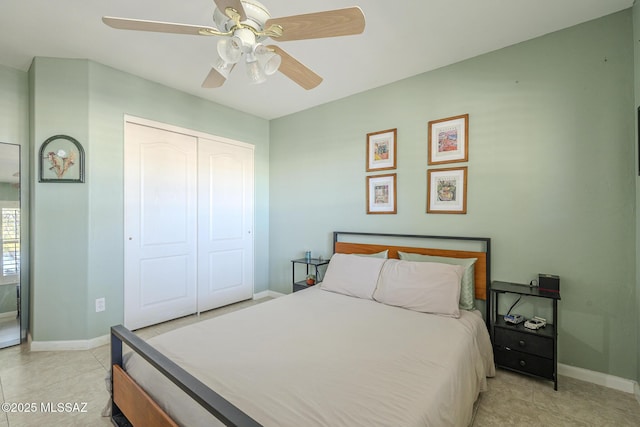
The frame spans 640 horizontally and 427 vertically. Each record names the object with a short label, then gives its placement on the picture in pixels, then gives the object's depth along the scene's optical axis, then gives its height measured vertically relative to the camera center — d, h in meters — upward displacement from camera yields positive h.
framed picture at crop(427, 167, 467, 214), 2.67 +0.20
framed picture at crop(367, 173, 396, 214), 3.12 +0.19
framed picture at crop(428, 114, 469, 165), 2.66 +0.68
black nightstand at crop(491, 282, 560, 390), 2.04 -0.97
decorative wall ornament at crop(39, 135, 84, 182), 2.64 +0.46
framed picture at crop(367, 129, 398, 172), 3.12 +0.68
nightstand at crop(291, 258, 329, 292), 3.51 -0.71
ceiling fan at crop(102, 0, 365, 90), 1.34 +0.91
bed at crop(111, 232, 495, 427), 1.14 -0.78
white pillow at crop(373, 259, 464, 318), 2.21 -0.60
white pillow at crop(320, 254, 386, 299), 2.59 -0.60
